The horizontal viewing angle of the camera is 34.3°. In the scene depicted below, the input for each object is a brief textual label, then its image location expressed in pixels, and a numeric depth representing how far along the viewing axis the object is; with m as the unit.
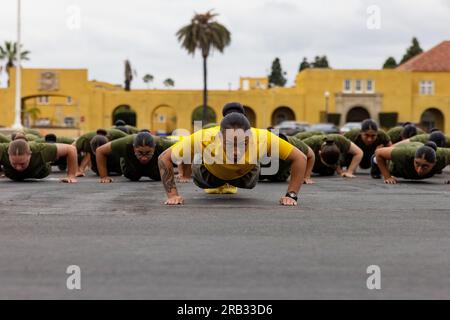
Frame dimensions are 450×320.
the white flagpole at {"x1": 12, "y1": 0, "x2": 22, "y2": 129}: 45.31
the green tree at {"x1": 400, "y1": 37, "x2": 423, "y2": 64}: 92.69
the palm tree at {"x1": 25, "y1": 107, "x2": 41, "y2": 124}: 73.19
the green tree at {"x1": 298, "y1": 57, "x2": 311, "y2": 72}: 114.63
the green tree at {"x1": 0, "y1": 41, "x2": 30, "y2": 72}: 99.25
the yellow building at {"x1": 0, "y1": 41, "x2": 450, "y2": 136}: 68.38
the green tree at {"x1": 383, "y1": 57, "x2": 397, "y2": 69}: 93.38
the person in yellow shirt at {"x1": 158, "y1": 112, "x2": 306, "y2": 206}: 7.86
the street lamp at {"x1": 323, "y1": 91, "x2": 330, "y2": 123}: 69.16
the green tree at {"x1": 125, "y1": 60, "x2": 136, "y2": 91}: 78.81
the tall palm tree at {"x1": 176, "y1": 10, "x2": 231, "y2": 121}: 66.12
